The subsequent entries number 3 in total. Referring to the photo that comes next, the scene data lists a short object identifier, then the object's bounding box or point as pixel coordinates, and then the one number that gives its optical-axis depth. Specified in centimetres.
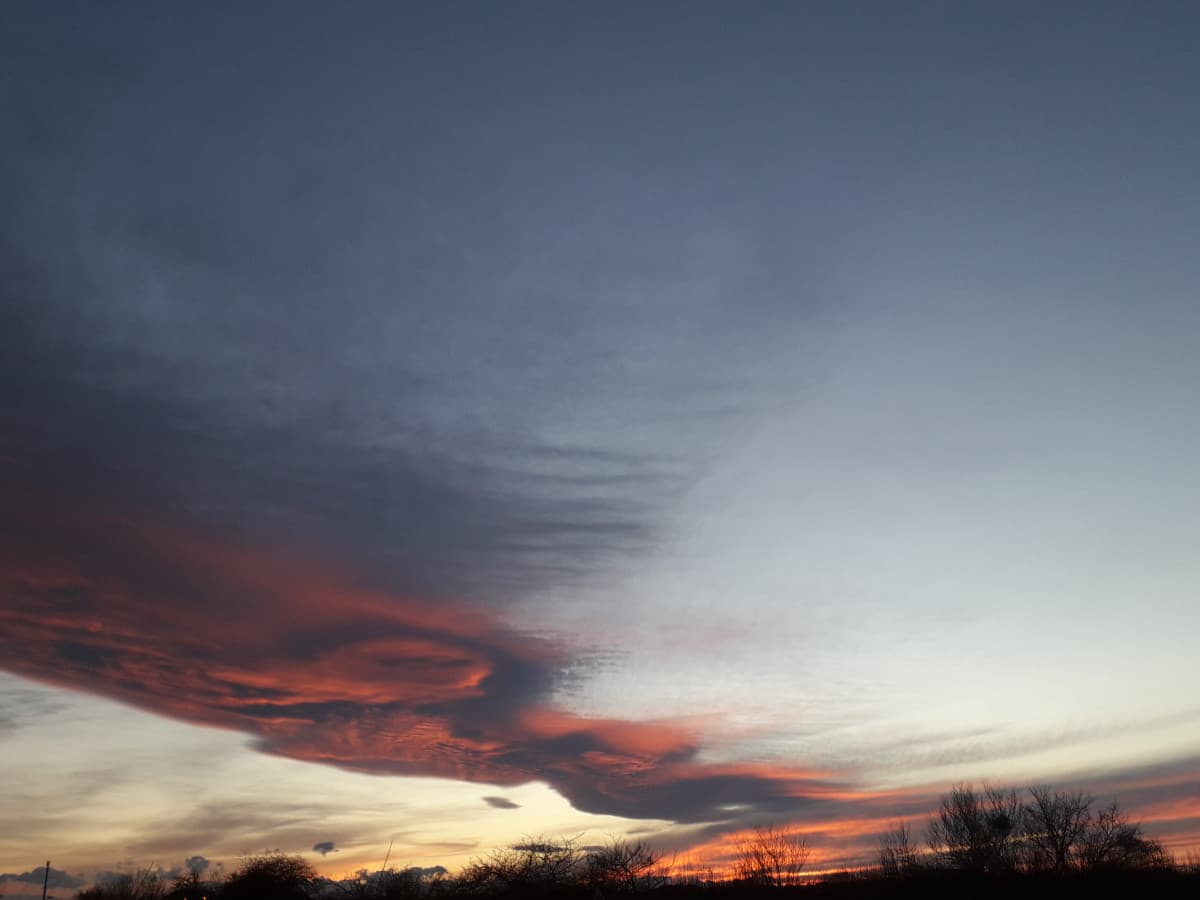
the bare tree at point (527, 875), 5816
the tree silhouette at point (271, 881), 6331
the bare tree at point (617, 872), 5625
